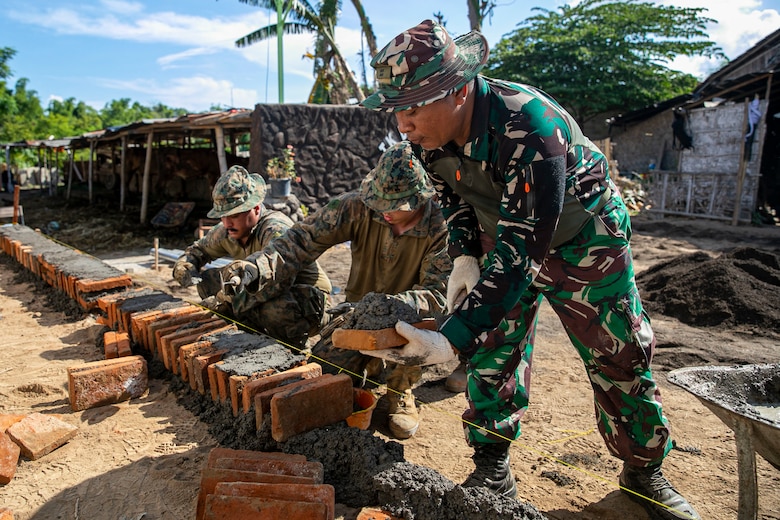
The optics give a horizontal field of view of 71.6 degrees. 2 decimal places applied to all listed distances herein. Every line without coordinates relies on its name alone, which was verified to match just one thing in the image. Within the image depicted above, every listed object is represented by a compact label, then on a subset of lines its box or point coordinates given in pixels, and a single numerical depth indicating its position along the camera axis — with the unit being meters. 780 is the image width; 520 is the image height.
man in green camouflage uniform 1.66
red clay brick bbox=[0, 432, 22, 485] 2.11
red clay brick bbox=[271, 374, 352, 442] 2.17
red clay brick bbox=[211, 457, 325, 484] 1.92
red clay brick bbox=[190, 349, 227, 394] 2.68
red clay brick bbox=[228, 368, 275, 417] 2.42
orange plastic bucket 2.49
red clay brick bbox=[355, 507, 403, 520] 1.81
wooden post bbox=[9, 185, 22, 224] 9.38
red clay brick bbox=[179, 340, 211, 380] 2.80
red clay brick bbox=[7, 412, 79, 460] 2.30
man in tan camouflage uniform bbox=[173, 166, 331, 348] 3.64
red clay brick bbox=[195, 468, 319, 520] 1.84
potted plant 9.85
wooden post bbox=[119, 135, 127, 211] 13.84
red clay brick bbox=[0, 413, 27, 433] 2.40
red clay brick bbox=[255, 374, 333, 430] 2.24
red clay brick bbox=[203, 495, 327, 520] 1.68
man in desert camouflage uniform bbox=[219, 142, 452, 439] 3.04
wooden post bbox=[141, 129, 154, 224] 12.26
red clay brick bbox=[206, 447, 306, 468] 1.99
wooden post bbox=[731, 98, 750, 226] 11.91
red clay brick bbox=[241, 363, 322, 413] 2.34
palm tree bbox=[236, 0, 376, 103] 16.27
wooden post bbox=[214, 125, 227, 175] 10.91
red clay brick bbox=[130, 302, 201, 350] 3.33
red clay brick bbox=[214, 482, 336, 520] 1.72
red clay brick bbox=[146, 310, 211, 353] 3.23
